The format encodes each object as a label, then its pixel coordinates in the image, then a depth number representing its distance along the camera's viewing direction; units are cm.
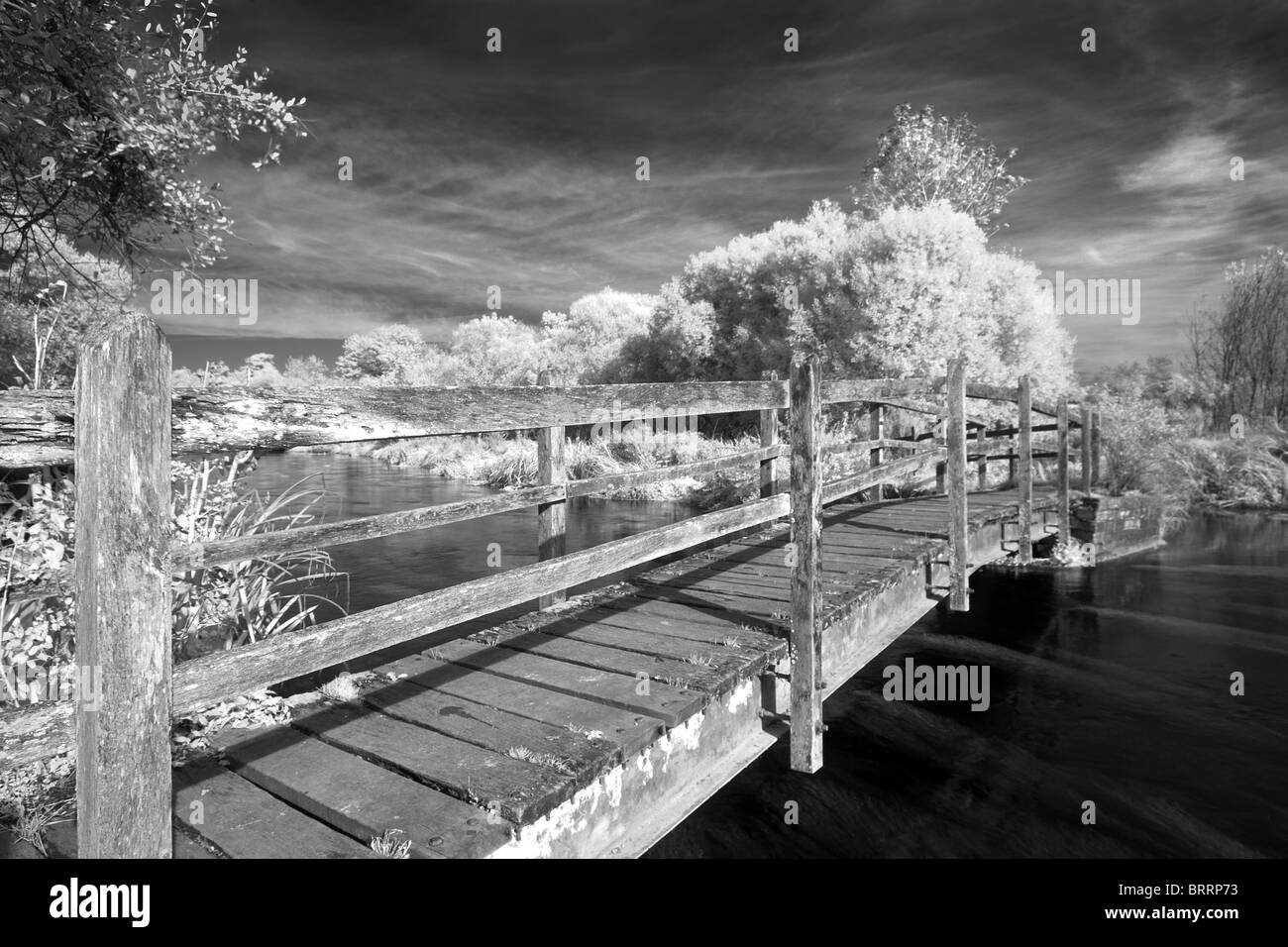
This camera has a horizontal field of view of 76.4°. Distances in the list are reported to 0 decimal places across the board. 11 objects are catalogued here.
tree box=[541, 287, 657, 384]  3512
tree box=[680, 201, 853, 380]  2570
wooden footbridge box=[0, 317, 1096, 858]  200
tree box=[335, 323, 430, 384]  7006
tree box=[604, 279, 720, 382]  2948
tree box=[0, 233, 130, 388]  701
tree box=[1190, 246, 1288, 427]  2464
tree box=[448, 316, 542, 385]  4647
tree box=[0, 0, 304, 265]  597
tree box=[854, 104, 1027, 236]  3120
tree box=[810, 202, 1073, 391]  2223
